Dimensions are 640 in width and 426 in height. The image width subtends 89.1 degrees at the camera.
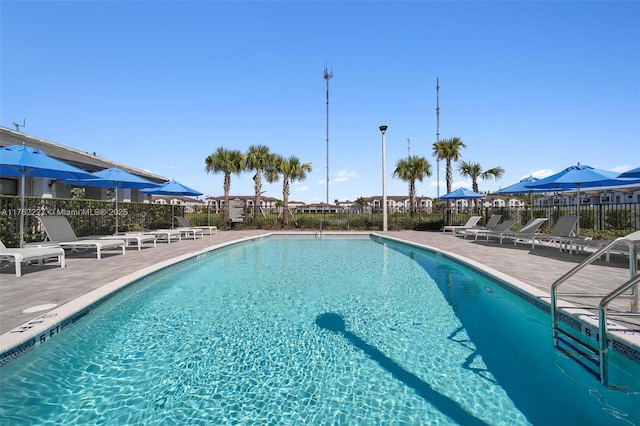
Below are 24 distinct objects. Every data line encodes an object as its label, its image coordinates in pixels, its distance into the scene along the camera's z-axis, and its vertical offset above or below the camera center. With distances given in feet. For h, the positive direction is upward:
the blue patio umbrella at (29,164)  22.72 +3.60
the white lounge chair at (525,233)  35.13 -2.15
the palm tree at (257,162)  72.33 +11.48
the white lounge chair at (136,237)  31.80 -2.40
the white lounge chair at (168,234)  41.63 -3.02
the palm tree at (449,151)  72.18 +13.84
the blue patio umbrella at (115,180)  34.94 +3.71
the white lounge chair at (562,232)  30.55 -1.83
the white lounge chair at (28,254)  19.29 -2.54
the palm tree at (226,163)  73.77 +11.38
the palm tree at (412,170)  78.48 +10.53
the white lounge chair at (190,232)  48.16 -3.04
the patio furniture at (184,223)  54.08 -1.63
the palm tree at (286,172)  72.95 +9.31
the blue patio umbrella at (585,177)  32.19 +3.69
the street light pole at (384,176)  60.85 +7.16
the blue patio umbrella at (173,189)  47.91 +3.58
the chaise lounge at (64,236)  26.86 -1.92
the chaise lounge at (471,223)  55.30 -1.73
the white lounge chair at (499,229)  41.57 -2.17
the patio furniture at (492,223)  46.80 -1.46
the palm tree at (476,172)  93.09 +11.91
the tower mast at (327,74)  127.11 +54.43
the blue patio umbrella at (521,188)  43.32 +3.37
